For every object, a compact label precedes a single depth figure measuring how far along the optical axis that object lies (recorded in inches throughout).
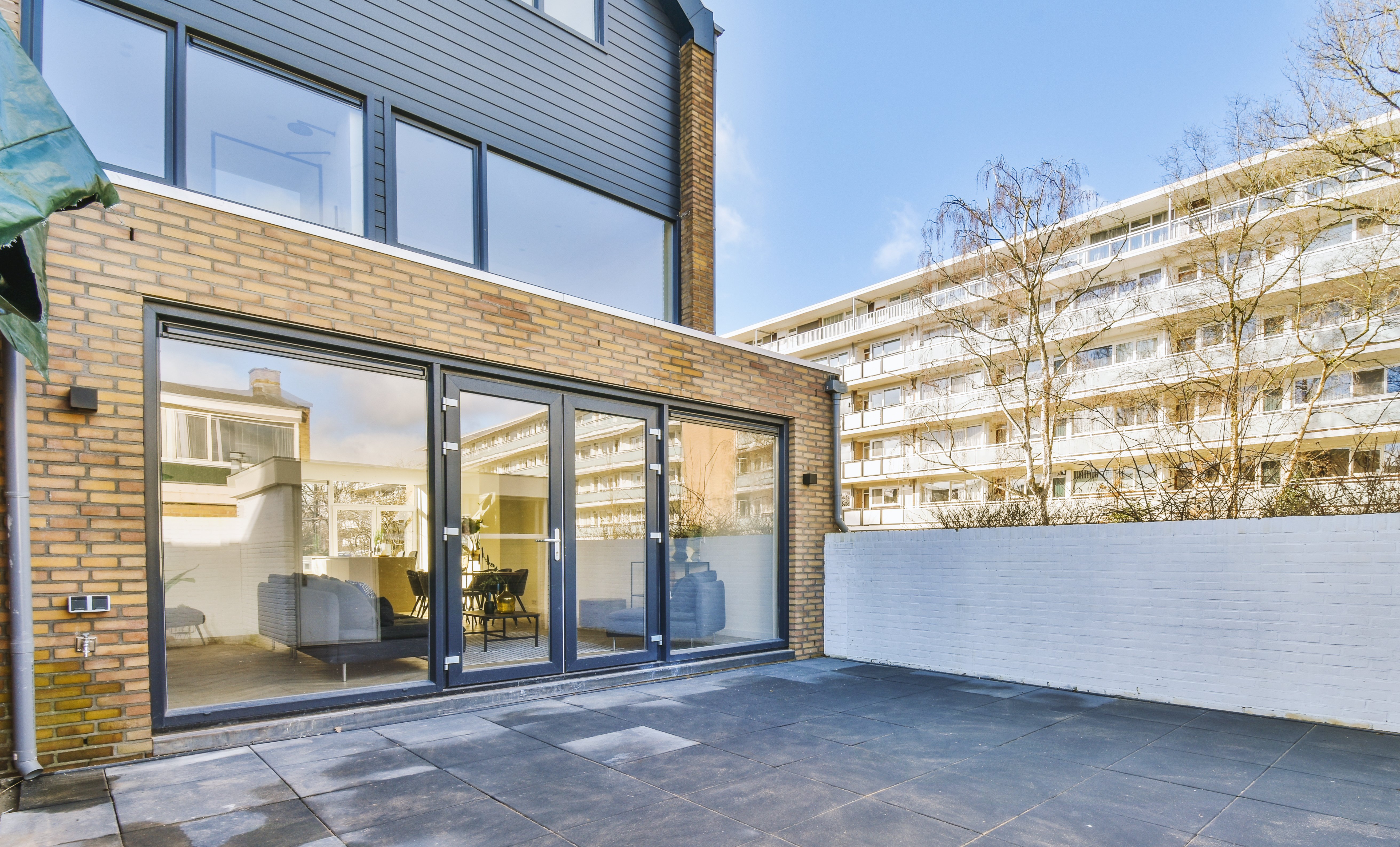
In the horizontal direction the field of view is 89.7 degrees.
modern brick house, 150.5
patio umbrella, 68.0
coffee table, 204.2
